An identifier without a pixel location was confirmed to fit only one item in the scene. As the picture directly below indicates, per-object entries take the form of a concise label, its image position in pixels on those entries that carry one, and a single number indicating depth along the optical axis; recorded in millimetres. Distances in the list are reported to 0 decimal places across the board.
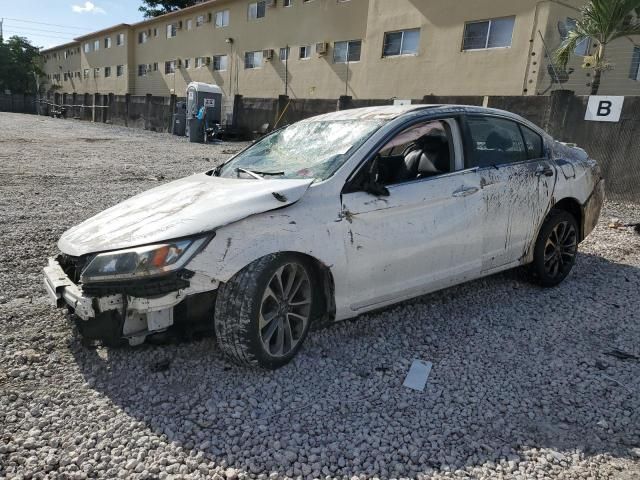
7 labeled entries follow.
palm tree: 12797
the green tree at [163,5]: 44938
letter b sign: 8531
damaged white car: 2666
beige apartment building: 15898
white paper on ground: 2938
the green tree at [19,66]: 60656
